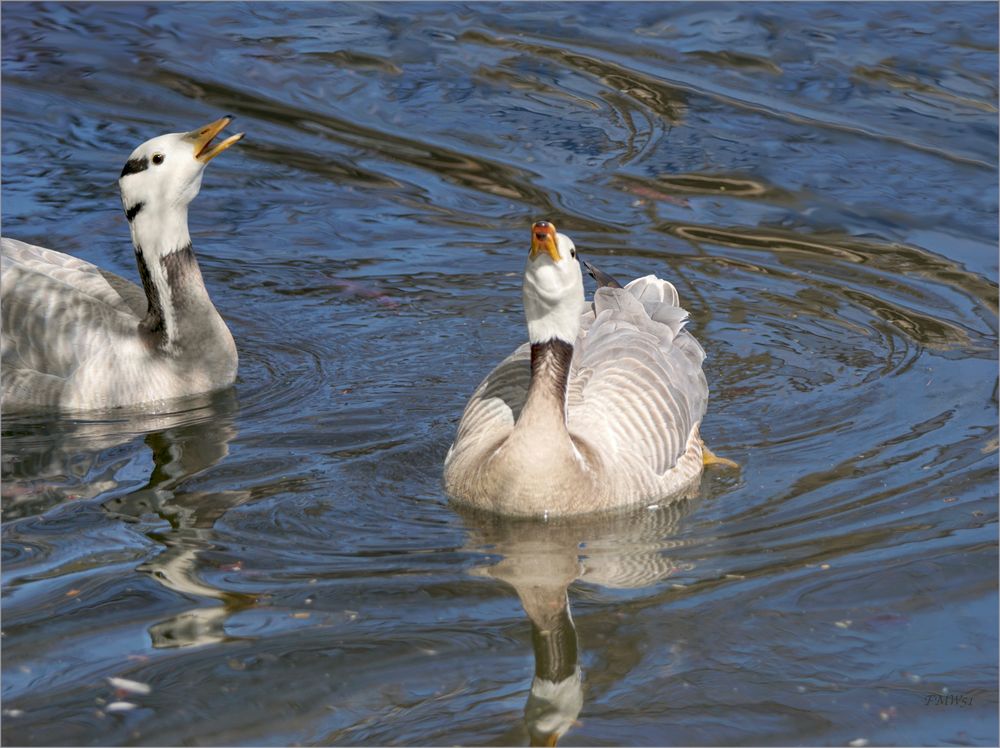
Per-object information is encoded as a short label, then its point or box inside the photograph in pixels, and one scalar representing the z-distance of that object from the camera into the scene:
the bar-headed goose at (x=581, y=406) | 14.62
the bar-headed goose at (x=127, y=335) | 18.34
